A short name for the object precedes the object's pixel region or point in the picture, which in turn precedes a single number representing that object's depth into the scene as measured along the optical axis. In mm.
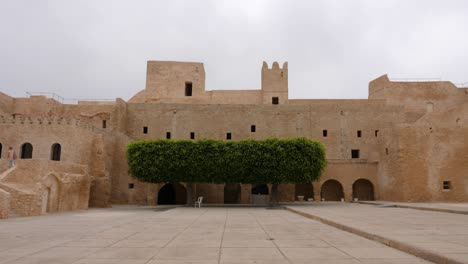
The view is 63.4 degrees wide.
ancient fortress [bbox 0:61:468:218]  25422
